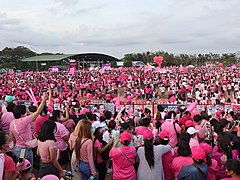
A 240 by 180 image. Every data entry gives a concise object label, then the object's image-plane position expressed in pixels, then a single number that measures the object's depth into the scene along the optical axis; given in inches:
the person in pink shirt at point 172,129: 144.9
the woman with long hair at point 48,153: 101.9
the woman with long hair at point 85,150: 112.5
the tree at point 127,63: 2055.1
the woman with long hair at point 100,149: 122.8
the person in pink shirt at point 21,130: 118.8
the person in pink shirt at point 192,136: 120.2
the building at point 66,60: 1815.3
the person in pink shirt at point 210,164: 102.5
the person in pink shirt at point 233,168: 80.5
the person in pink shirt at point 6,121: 138.9
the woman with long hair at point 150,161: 107.5
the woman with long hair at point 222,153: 107.9
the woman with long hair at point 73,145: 115.9
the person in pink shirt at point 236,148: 112.8
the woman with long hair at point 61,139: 132.5
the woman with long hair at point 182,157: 102.9
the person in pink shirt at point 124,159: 108.8
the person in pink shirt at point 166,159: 113.5
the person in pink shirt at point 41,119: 142.7
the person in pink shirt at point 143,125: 141.1
